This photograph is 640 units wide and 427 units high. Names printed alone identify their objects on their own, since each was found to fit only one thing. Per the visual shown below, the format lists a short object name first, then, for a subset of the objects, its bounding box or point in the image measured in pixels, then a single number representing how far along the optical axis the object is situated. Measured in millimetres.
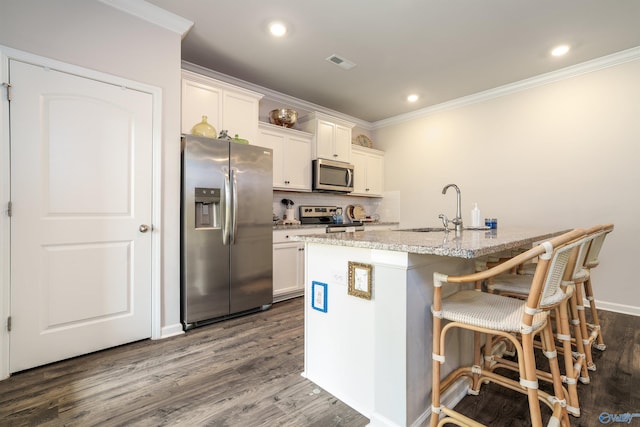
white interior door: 1934
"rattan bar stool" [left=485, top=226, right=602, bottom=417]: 1500
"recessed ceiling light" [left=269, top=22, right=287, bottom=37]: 2546
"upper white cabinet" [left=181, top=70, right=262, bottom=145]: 2840
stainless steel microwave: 4121
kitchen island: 1329
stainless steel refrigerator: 2621
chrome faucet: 2356
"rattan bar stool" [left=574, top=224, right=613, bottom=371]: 1895
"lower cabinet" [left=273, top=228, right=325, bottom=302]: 3414
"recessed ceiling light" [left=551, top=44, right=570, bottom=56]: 2876
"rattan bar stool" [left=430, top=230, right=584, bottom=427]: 1115
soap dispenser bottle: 2737
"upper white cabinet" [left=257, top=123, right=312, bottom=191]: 3736
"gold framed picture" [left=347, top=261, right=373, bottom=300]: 1476
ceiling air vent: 3090
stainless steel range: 4196
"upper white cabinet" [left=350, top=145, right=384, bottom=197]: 4820
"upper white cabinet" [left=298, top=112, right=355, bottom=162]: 4152
